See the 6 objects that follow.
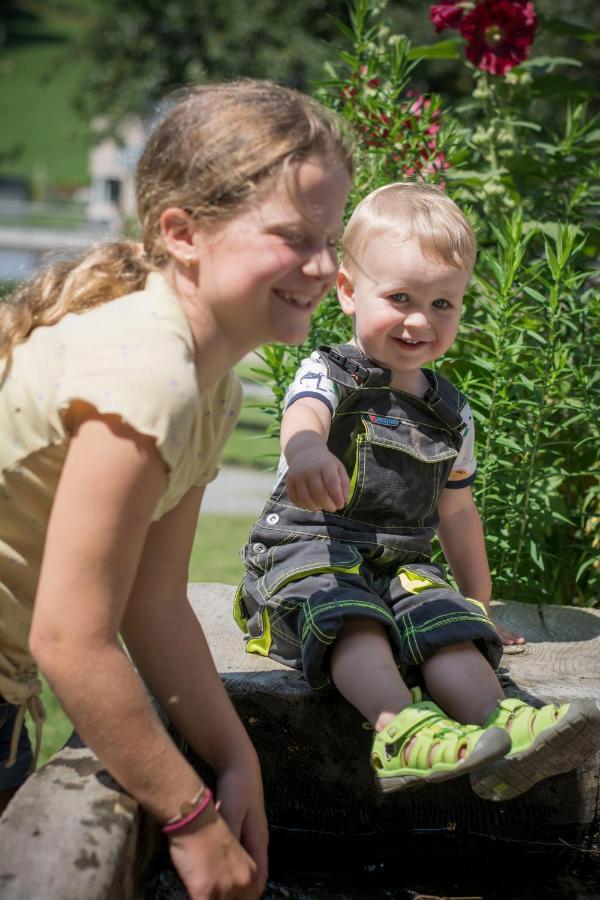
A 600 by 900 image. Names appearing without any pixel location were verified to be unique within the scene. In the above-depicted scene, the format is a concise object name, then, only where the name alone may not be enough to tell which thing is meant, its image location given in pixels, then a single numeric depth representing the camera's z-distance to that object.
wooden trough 2.09
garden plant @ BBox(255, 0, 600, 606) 2.86
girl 1.36
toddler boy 2.01
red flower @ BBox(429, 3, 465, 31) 3.57
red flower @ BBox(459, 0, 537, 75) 3.52
